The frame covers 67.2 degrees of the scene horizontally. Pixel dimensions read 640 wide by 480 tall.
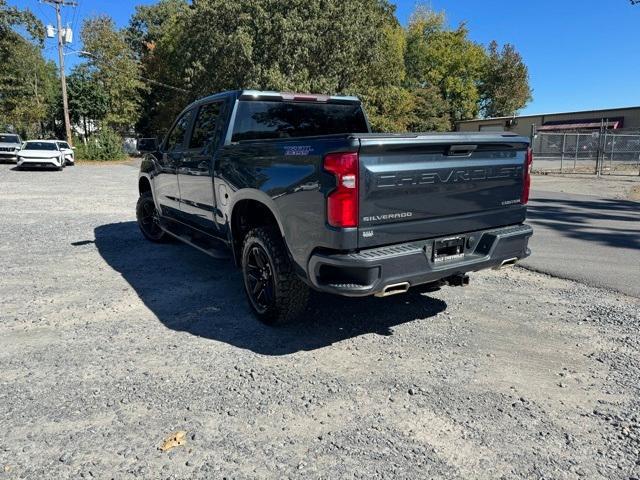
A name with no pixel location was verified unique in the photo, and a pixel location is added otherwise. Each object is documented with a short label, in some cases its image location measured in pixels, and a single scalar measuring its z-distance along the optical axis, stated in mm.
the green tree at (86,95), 40312
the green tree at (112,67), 40091
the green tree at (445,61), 58125
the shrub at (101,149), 33938
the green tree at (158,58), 44125
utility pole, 32250
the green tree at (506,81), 62219
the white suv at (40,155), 22828
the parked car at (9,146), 26688
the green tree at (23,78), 33462
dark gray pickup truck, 3244
